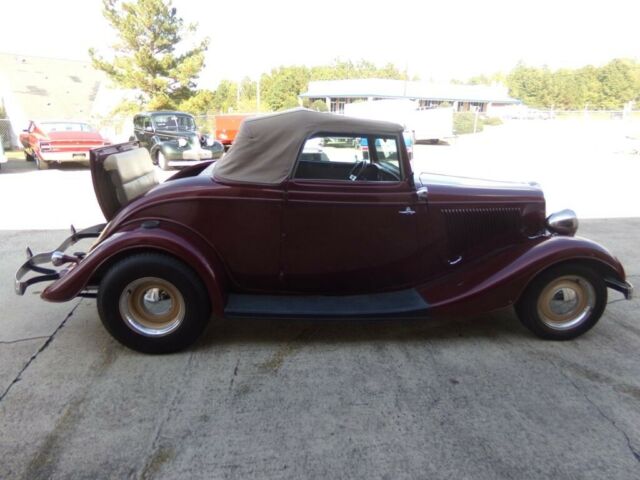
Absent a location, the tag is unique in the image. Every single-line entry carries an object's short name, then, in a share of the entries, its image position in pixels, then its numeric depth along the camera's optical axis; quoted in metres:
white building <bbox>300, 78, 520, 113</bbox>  48.81
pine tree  23.48
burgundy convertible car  3.31
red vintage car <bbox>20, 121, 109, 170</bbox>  12.63
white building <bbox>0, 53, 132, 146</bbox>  24.30
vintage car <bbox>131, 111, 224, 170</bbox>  13.55
